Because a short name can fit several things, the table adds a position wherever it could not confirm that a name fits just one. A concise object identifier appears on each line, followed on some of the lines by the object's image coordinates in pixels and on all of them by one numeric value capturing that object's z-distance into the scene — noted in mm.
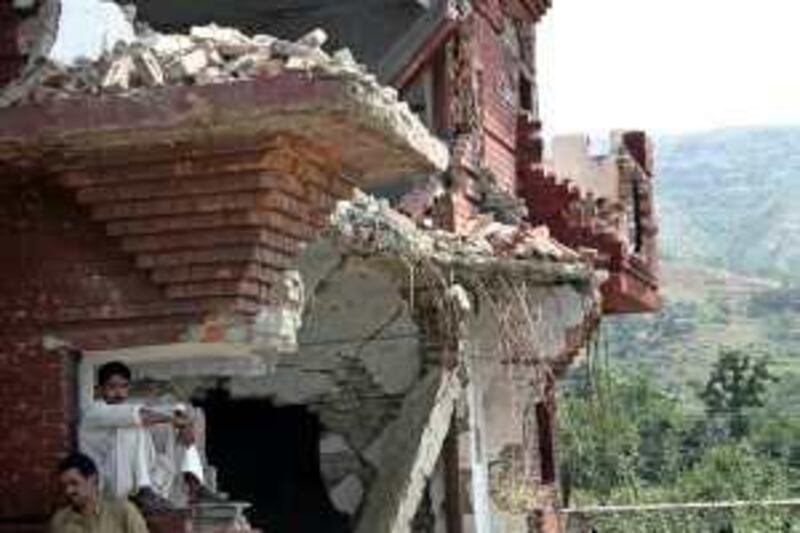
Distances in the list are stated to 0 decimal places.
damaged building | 12279
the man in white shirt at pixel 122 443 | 12977
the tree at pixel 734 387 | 102369
